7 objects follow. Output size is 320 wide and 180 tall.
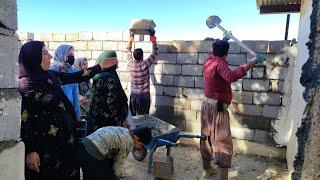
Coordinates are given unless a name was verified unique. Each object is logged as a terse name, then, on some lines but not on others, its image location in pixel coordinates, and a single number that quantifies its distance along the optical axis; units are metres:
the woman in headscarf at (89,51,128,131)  2.88
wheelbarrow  3.29
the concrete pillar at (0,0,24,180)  1.45
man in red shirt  3.14
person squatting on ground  1.76
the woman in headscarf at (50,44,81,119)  3.39
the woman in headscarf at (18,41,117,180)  1.98
